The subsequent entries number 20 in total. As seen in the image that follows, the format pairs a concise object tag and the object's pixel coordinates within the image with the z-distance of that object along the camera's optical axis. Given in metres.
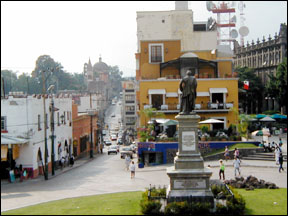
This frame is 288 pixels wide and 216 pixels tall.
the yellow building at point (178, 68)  41.50
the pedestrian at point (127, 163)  31.68
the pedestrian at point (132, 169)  26.58
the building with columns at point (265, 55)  70.94
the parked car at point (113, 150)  55.66
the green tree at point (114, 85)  192.68
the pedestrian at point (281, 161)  25.41
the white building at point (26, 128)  30.66
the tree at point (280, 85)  57.91
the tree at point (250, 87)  72.38
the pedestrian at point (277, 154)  27.16
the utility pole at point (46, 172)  28.97
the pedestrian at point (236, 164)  24.38
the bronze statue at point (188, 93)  17.00
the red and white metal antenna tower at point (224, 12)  81.51
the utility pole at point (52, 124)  32.26
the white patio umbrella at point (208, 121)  35.47
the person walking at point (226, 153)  30.16
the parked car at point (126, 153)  44.03
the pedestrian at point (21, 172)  28.79
